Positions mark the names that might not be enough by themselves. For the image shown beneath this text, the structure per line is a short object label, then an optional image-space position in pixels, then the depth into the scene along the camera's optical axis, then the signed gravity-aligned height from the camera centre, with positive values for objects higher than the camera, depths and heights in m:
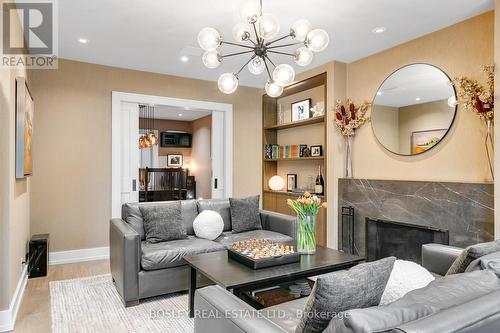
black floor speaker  3.66 -1.04
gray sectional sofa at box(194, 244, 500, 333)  0.91 -0.44
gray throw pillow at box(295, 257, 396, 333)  1.12 -0.45
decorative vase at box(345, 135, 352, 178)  4.42 +0.09
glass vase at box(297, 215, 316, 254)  2.76 -0.58
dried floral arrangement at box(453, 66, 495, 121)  2.95 +0.66
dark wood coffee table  2.19 -0.76
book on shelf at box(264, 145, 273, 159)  5.84 +0.24
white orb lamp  5.61 -0.30
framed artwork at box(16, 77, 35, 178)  2.84 +0.36
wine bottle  4.73 -0.29
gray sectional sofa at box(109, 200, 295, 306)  2.84 -0.81
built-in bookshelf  4.79 +0.47
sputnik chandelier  2.31 +0.96
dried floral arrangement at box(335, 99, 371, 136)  4.24 +0.66
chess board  2.43 -0.68
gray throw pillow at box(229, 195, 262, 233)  3.87 -0.58
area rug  2.49 -1.22
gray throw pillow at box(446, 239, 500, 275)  1.58 -0.43
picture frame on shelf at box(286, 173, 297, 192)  5.51 -0.27
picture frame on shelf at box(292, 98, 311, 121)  5.17 +0.91
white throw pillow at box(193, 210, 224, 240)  3.52 -0.65
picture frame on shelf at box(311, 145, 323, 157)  4.88 +0.22
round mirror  3.41 +0.64
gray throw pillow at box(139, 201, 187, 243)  3.29 -0.58
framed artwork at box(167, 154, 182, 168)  9.38 +0.15
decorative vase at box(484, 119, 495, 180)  2.99 +0.24
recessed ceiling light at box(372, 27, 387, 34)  3.40 +1.42
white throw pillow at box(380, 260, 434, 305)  1.46 -0.53
